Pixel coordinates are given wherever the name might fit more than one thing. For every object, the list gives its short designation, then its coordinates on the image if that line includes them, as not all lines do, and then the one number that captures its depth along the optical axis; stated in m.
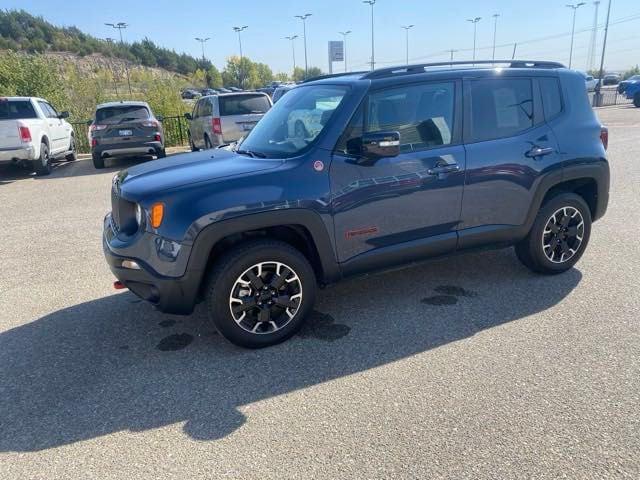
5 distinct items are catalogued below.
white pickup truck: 10.59
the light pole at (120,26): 62.31
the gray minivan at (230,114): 11.45
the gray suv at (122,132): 11.98
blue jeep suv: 3.20
